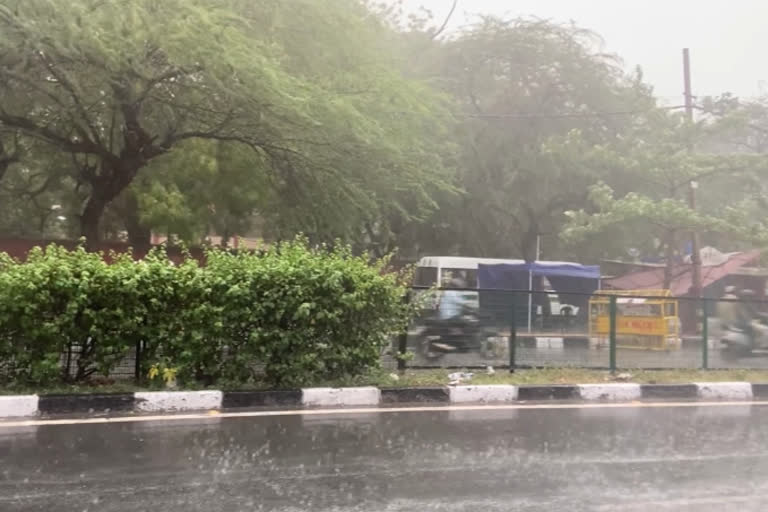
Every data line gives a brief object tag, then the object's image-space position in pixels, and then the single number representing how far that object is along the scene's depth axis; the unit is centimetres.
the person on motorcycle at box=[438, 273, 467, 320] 852
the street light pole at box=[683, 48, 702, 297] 1881
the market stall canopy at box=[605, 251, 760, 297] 2103
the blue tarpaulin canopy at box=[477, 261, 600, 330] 1844
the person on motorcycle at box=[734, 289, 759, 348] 997
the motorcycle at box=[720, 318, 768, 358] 991
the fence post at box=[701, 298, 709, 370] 976
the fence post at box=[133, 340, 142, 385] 693
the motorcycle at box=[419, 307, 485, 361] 849
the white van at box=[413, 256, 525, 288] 1927
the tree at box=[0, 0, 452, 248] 1068
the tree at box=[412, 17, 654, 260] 2100
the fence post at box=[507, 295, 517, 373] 884
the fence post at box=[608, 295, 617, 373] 922
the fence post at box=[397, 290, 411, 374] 812
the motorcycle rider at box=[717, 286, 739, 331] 988
